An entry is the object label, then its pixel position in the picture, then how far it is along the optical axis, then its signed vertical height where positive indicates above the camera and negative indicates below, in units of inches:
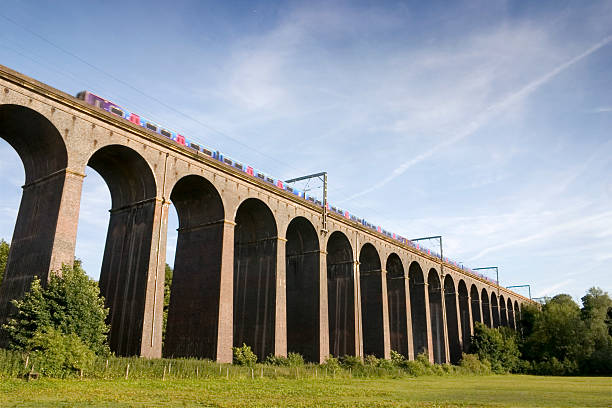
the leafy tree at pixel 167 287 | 2279.3 +301.0
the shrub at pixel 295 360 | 1498.4 -12.6
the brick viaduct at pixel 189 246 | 1078.4 +302.4
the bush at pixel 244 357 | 1358.5 -5.0
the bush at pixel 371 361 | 1839.6 -16.1
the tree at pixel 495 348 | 2847.0 +51.4
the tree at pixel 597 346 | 2684.5 +65.5
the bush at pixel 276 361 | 1487.5 -15.7
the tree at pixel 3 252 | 1871.8 +364.8
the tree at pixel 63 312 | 930.7 +76.2
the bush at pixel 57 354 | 850.8 -0.9
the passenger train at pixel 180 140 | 1186.0 +554.1
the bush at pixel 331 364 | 1593.5 -24.5
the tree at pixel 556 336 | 2827.3 +123.7
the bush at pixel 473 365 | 2491.4 -36.7
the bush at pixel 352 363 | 1714.8 -22.0
